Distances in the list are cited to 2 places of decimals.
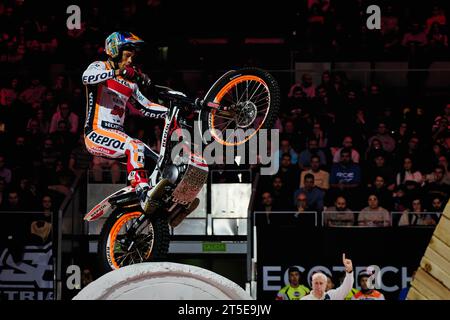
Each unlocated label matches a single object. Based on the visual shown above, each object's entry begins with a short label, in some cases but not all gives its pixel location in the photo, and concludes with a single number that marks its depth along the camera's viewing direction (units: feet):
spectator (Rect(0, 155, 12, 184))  47.27
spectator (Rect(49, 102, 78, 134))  48.11
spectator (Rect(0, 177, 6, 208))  46.80
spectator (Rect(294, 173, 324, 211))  46.65
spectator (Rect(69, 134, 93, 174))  46.43
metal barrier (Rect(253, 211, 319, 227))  46.16
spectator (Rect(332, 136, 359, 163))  47.73
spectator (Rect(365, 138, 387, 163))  47.96
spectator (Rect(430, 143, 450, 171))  48.91
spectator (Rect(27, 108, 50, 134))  48.71
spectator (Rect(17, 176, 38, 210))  46.39
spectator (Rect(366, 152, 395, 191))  47.65
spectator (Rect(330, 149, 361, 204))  47.39
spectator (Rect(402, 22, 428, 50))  54.19
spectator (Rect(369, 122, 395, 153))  48.83
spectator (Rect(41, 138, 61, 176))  47.16
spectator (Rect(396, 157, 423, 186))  48.13
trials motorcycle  29.76
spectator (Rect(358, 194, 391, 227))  46.11
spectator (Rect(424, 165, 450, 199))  46.98
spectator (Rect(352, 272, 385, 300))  44.39
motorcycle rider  29.60
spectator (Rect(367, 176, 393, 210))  46.62
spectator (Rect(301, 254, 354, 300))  42.37
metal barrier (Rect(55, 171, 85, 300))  43.39
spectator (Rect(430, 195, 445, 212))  46.39
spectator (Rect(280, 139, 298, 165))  47.94
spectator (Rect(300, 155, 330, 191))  47.26
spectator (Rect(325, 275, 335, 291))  44.44
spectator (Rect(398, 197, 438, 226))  46.60
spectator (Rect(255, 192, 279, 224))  46.26
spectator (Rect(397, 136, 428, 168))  48.75
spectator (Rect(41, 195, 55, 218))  45.55
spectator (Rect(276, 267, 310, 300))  44.70
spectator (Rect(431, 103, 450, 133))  50.78
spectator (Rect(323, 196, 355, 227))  46.01
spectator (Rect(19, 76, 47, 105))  50.78
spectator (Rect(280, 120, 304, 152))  48.65
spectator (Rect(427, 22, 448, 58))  54.13
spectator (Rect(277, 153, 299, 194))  47.21
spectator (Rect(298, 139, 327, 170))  47.88
